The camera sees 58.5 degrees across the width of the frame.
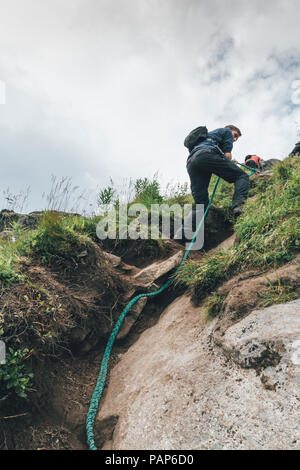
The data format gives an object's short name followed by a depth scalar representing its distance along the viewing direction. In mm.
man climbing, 5062
